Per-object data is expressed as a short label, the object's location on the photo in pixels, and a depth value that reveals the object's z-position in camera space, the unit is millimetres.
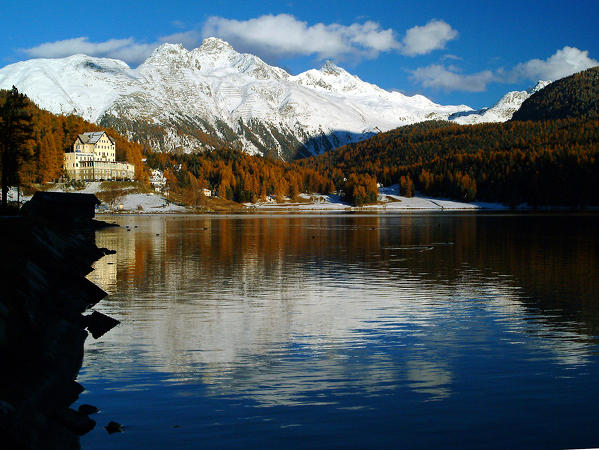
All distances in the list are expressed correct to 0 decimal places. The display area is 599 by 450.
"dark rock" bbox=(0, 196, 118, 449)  16250
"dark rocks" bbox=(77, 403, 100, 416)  18556
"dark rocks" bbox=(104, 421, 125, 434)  17297
